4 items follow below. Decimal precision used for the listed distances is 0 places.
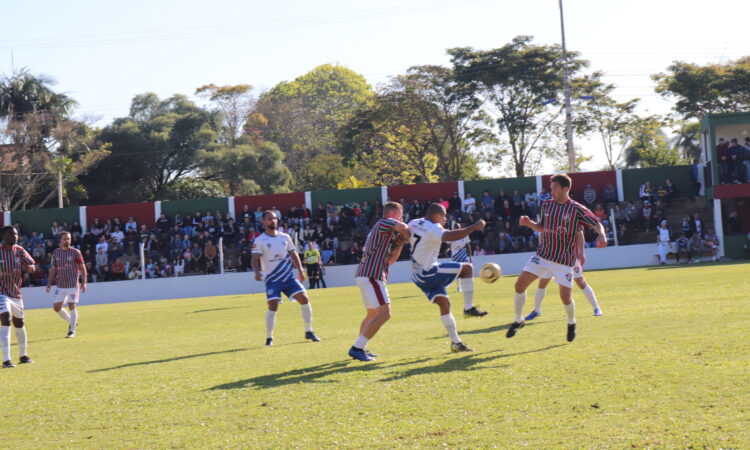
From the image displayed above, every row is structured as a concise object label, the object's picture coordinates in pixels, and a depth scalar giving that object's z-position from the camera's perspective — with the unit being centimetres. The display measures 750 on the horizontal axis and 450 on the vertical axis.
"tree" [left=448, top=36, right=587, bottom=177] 5669
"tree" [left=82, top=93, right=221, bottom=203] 6575
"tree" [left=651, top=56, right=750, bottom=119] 5584
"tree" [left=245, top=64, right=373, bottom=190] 8094
